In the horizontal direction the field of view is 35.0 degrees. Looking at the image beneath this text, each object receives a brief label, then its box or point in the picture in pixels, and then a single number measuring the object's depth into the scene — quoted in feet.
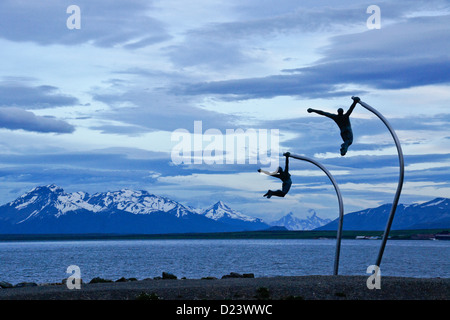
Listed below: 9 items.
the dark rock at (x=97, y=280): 130.26
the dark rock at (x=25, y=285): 130.41
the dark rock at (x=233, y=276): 137.21
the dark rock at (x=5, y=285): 132.77
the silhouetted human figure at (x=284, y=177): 116.67
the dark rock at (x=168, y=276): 140.46
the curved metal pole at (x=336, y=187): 118.24
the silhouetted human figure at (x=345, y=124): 104.94
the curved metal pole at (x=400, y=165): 103.14
